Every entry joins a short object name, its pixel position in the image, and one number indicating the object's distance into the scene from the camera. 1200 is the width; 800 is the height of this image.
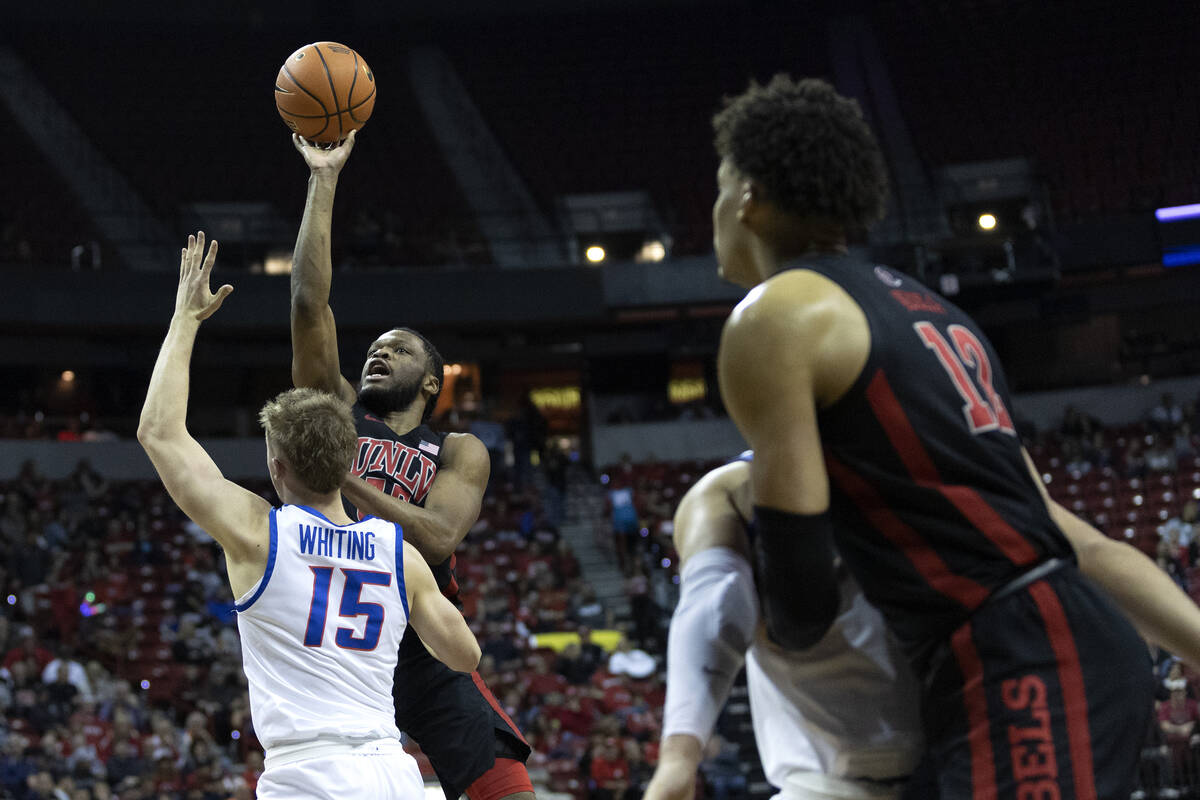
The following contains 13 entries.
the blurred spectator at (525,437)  20.46
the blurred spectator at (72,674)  12.34
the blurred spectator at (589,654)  13.86
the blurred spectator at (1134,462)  18.19
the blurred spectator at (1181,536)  14.23
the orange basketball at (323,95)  4.66
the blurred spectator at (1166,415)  19.77
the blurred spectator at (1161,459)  18.16
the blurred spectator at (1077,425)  20.38
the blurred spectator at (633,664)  13.92
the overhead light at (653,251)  22.97
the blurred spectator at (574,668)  13.68
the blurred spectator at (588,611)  15.86
